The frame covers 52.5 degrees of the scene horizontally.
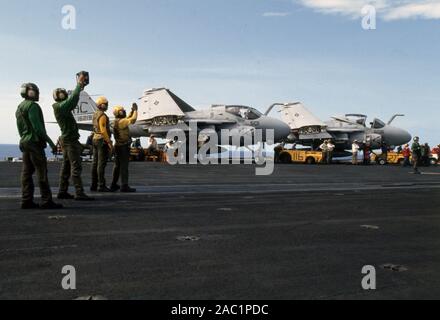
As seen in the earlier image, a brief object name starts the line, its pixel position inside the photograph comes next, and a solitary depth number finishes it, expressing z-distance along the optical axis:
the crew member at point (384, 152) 37.09
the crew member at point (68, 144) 8.48
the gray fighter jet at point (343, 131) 39.88
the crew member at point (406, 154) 31.94
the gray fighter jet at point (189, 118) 34.03
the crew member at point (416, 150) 23.38
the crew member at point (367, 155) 35.91
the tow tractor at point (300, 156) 35.09
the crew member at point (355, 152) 35.34
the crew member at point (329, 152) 34.54
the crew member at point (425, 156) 35.75
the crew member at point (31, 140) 7.32
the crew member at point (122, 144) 10.83
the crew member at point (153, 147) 32.69
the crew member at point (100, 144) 10.26
